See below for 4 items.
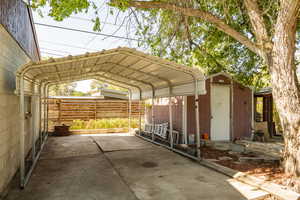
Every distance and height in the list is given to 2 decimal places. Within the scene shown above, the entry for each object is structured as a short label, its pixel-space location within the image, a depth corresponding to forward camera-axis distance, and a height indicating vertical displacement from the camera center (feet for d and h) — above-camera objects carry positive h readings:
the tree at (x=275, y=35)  11.96 +4.43
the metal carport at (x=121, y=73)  13.00 +2.93
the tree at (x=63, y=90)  92.61 +6.99
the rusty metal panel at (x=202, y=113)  23.81 -1.38
